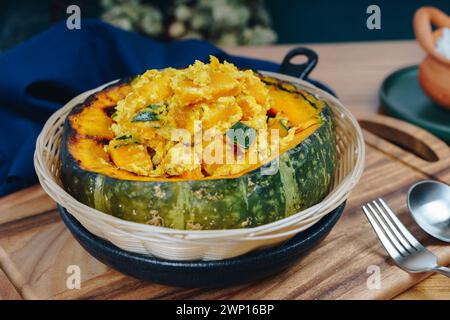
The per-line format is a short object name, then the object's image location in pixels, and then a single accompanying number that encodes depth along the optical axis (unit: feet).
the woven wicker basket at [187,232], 1.18
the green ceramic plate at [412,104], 2.00
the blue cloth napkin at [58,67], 1.81
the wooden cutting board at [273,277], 1.33
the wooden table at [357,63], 2.26
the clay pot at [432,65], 1.99
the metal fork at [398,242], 1.38
